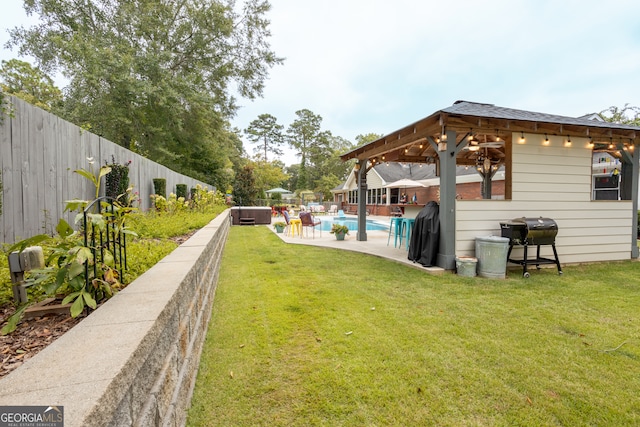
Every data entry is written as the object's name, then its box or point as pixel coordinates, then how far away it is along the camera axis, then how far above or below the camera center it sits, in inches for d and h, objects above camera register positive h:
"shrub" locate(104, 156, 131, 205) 219.9 +19.7
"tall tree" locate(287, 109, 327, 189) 1569.9 +385.6
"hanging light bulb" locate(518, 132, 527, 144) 201.5 +45.7
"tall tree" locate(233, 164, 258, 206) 821.2 +53.6
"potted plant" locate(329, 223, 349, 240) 327.6 -27.7
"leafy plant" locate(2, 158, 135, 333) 58.2 -14.1
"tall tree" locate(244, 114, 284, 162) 1599.4 +394.6
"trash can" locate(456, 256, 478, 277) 185.3 -38.0
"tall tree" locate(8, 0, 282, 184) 487.5 +272.5
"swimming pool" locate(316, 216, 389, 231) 502.7 -34.3
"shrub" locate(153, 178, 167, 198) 329.7 +22.8
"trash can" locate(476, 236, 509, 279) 181.5 -31.2
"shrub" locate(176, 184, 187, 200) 430.5 +24.1
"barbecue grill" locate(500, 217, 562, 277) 184.7 -17.4
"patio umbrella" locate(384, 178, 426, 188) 628.1 +49.4
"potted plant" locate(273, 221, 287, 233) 414.6 -29.5
